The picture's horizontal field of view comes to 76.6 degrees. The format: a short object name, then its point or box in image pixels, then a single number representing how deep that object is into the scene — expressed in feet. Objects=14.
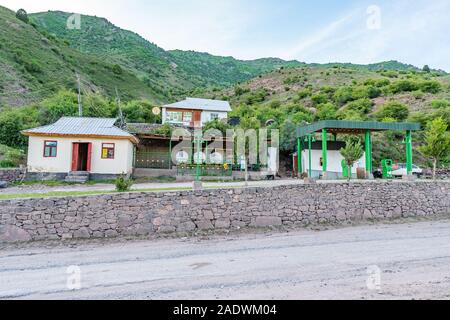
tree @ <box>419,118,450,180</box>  48.11
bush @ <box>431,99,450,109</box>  121.04
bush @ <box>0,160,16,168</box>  63.85
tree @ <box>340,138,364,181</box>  44.91
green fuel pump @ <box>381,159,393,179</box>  67.10
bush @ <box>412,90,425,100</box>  143.64
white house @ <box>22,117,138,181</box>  62.85
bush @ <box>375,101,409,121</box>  118.27
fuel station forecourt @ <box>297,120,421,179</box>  57.00
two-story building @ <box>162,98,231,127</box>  116.78
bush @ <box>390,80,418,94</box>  160.56
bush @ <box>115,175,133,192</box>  35.32
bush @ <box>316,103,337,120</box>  125.32
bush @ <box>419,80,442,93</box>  155.56
